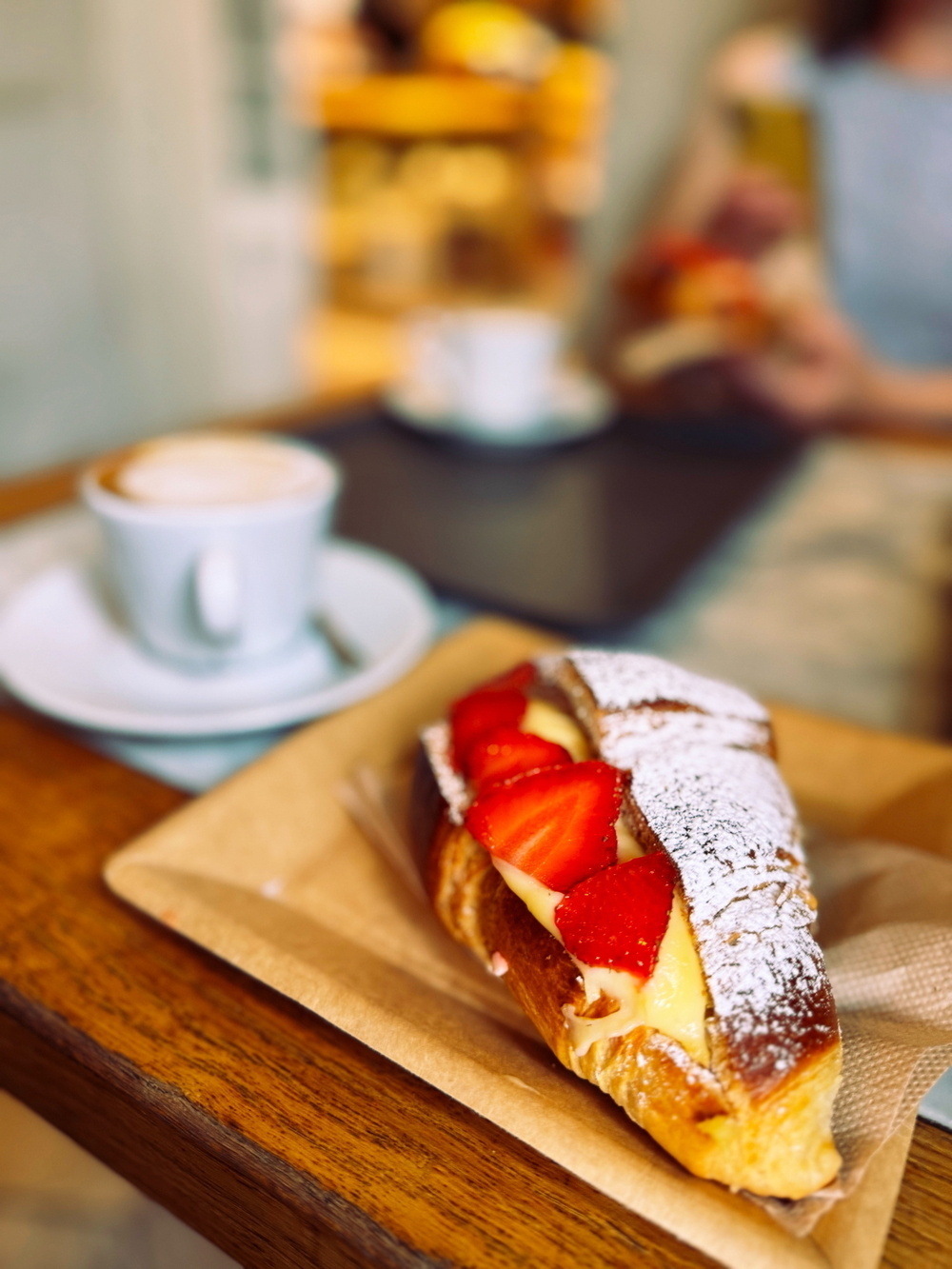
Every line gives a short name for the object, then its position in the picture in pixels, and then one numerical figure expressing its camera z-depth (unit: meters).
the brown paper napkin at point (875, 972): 0.34
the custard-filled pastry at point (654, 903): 0.33
